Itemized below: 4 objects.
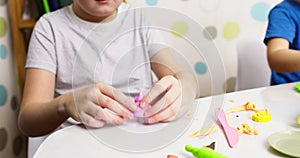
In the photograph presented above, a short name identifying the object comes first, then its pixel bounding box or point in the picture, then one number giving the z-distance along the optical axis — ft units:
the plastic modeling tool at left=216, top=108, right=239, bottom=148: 1.73
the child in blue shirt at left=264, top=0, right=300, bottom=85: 2.84
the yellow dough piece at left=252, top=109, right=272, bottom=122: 1.96
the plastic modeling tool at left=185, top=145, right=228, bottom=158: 1.55
